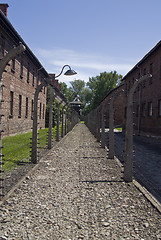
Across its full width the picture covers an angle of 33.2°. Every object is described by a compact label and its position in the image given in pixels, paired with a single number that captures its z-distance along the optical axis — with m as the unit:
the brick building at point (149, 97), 19.44
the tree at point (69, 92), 91.69
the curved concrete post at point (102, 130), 11.29
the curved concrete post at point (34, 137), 7.70
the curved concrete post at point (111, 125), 8.82
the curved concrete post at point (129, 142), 5.98
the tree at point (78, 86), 118.88
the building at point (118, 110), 44.16
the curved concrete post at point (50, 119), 10.86
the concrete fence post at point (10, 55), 3.82
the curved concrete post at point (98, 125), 15.02
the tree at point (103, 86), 72.94
